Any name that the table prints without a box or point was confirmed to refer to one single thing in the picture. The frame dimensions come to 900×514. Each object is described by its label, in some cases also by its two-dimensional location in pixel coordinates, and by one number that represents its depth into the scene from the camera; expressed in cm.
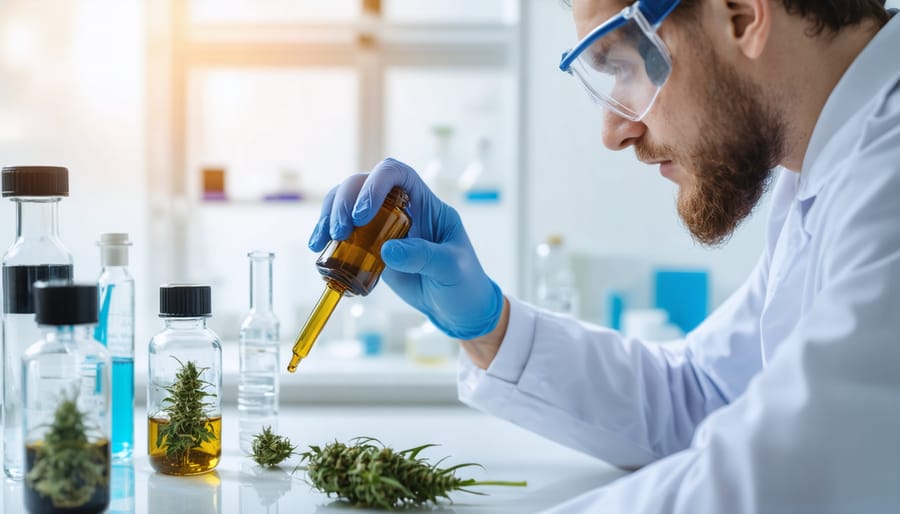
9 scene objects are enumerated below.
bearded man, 70
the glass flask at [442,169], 232
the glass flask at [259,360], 116
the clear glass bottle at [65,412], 76
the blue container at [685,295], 215
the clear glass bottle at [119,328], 109
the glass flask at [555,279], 217
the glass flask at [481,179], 231
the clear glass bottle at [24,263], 96
